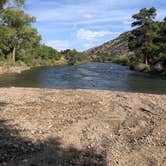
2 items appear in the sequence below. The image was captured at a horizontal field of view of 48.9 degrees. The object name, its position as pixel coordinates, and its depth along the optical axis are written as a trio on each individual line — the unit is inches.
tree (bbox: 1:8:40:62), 1349.6
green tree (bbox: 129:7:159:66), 1274.8
